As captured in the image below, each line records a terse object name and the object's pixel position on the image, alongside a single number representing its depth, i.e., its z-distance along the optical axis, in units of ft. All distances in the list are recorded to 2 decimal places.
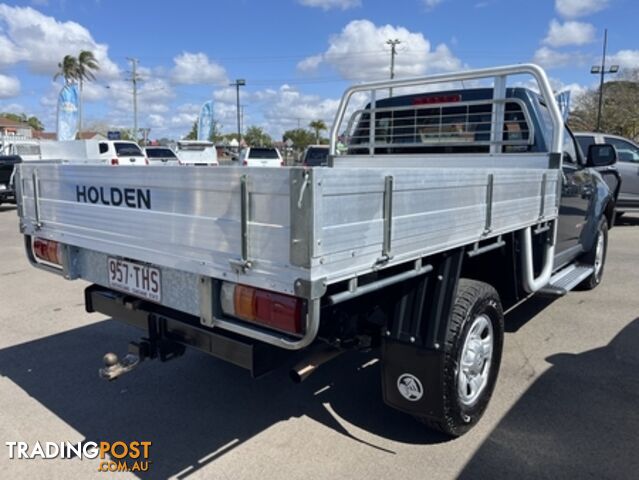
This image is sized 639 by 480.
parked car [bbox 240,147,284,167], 73.41
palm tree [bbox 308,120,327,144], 242.58
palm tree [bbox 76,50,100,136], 192.24
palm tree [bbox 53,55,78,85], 190.49
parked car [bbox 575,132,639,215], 35.94
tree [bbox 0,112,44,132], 339.10
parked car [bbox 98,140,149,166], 66.00
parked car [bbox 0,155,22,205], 48.96
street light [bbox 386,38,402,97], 140.05
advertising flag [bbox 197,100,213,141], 124.47
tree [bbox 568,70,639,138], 111.24
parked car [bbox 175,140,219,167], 86.48
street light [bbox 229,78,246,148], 177.78
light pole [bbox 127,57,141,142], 161.38
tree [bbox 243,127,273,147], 271.28
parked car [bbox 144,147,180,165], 81.51
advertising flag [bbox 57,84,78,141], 90.68
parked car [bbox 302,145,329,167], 65.26
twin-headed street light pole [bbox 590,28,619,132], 104.03
